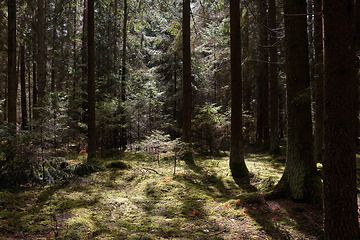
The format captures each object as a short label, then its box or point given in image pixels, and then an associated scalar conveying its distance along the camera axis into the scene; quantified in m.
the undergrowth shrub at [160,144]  8.81
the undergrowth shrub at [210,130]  12.38
